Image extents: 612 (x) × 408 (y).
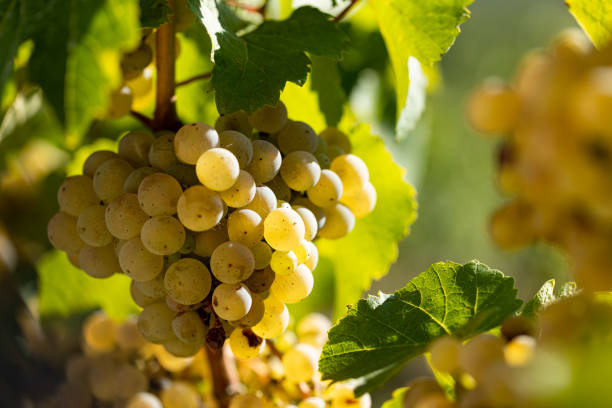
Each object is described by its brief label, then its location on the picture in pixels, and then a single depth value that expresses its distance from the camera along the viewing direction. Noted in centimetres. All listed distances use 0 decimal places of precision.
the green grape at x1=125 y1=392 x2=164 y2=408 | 67
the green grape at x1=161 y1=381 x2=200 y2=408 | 67
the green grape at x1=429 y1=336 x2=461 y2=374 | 56
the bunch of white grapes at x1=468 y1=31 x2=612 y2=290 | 51
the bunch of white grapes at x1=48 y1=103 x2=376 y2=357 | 61
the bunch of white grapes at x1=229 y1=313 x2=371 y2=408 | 65
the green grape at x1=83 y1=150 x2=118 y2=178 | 64
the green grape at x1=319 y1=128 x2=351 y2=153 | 67
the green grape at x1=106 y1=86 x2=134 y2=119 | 67
